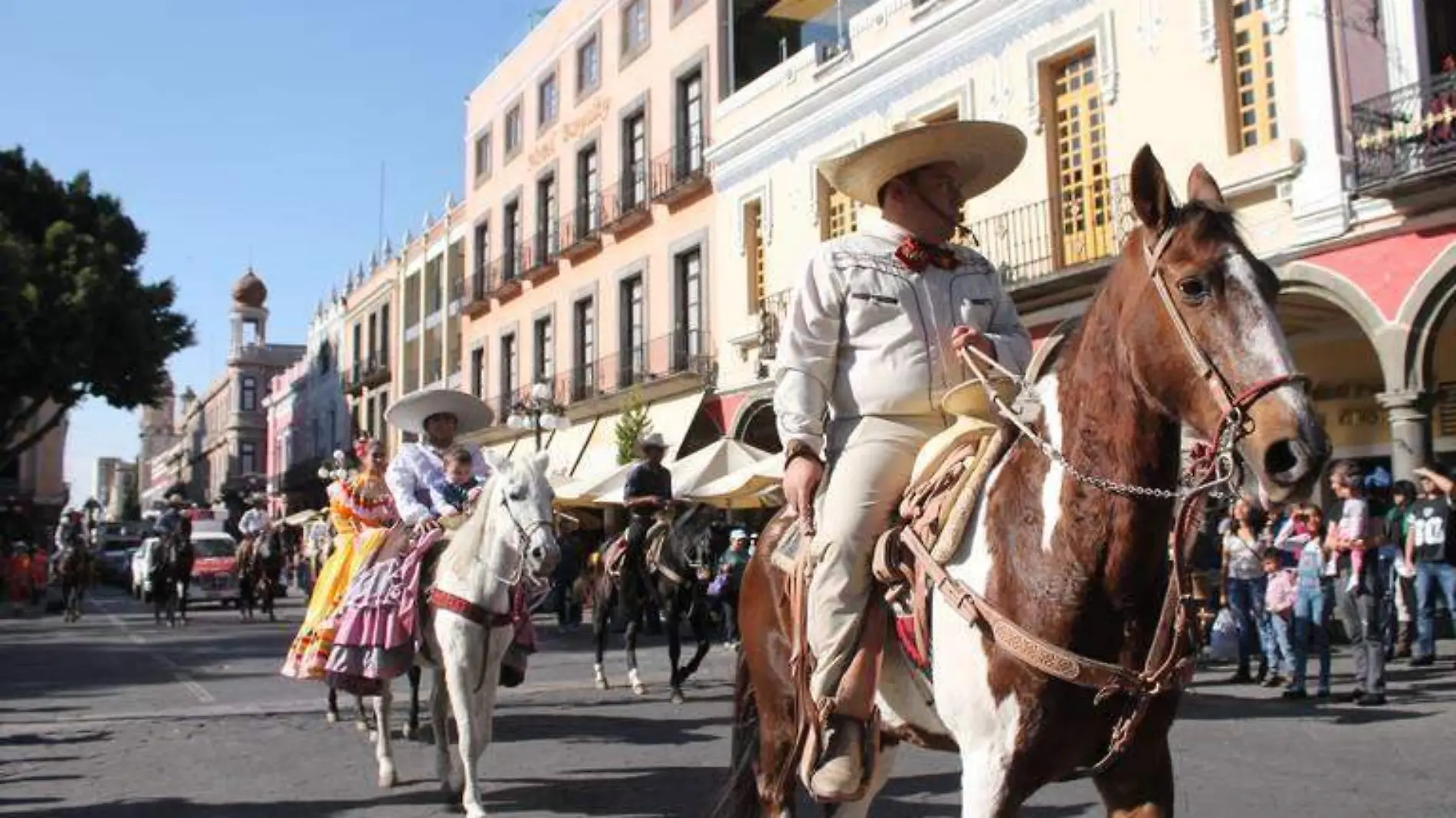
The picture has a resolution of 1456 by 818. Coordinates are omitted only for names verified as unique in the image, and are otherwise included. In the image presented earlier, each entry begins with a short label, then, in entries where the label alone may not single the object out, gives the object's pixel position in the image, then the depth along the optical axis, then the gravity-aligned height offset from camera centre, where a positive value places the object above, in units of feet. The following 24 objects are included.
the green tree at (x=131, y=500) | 388.16 +12.10
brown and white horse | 8.77 +0.10
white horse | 20.85 -0.90
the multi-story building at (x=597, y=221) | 83.51 +23.80
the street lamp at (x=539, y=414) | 73.61 +7.17
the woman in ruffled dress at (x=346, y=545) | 25.31 -0.31
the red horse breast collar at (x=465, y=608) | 21.38 -1.40
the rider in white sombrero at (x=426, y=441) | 24.38 +1.82
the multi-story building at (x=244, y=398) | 256.73 +29.29
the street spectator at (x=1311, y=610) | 32.78 -2.80
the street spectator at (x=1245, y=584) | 37.14 -2.36
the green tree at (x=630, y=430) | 73.61 +5.61
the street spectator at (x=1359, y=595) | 31.04 -2.37
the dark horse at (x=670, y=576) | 37.96 -1.71
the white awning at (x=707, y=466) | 55.77 +2.58
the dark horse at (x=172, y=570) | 75.00 -2.11
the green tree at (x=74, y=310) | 112.47 +21.58
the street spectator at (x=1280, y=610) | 34.63 -2.93
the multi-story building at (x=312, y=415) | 178.81 +18.35
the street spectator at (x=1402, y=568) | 37.60 -2.00
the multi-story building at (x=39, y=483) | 190.80 +9.17
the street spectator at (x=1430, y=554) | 36.14 -1.52
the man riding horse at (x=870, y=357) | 11.28 +1.52
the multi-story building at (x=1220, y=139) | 42.37 +14.88
